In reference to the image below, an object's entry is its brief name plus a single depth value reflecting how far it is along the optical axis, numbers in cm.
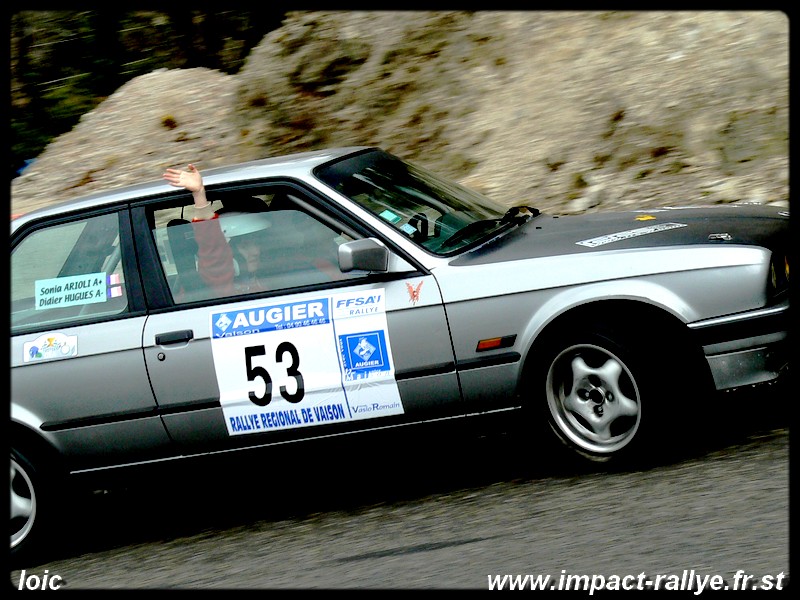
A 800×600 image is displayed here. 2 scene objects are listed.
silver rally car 1009
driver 1098
